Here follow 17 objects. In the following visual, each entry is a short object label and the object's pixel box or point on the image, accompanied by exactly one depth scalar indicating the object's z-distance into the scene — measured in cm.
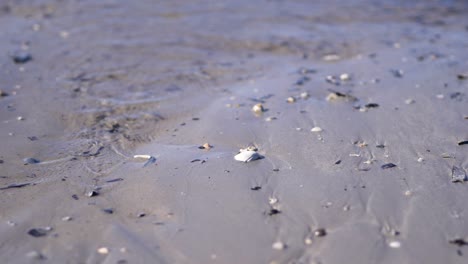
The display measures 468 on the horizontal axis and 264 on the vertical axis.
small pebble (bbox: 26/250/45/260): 279
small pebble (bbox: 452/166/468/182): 343
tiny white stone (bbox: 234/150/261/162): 369
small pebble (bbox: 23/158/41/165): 379
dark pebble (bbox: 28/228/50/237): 297
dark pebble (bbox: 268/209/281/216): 311
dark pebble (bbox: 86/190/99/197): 336
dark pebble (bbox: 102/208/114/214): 318
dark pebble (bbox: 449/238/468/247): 283
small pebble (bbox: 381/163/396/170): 360
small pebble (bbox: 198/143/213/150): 397
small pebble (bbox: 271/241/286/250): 283
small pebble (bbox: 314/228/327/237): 291
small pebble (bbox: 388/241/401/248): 282
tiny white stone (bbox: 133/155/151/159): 382
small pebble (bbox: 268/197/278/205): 323
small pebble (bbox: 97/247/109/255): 282
